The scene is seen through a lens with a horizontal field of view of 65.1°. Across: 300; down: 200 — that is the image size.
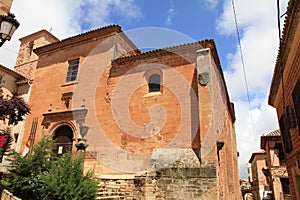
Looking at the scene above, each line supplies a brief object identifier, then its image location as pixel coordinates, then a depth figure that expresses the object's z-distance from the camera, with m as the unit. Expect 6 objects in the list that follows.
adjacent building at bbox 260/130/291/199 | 16.41
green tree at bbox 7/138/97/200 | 6.84
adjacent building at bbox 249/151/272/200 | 28.46
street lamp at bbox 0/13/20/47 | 4.89
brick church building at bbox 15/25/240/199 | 8.75
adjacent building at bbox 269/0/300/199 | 6.55
